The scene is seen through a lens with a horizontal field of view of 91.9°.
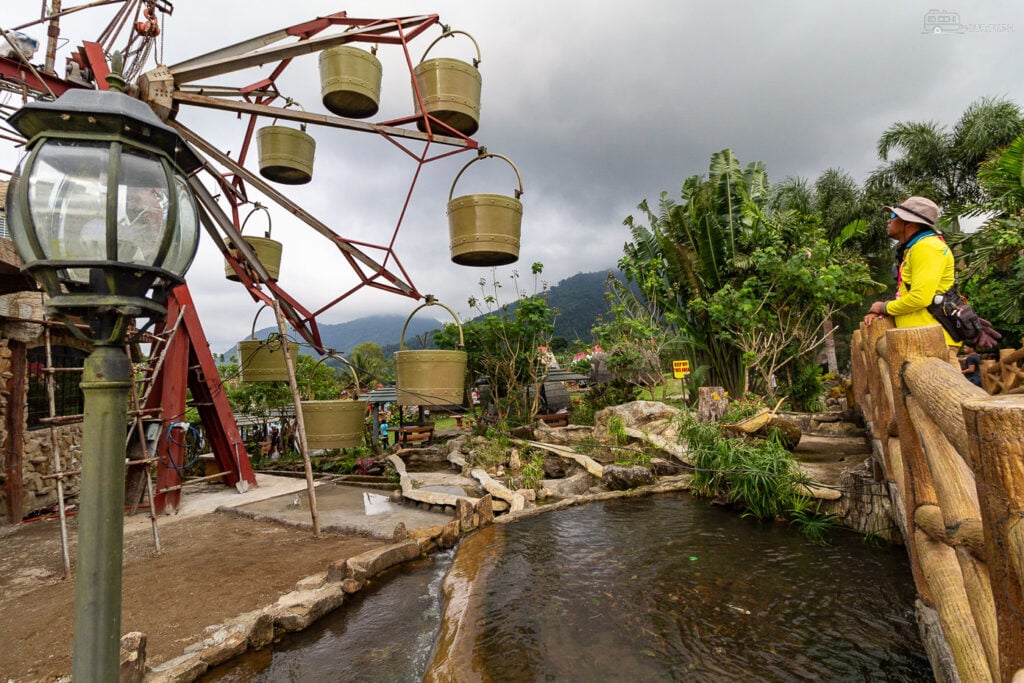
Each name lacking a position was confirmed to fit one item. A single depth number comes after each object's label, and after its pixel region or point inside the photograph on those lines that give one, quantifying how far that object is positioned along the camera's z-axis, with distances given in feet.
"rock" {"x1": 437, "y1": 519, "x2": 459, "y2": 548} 17.29
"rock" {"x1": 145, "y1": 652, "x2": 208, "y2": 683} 9.04
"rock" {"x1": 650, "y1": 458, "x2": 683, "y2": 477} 25.58
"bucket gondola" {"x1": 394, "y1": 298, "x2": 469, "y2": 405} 14.14
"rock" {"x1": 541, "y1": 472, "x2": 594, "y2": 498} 24.50
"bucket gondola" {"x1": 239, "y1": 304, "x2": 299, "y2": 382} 20.31
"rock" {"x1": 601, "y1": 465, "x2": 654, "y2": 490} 23.81
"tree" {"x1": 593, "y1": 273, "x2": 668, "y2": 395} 38.93
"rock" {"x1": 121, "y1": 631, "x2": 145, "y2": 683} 8.18
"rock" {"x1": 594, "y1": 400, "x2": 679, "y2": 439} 35.04
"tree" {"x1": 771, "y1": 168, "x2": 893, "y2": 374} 64.44
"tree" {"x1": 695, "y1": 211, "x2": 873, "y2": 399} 31.68
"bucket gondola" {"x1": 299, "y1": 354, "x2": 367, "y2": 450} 16.53
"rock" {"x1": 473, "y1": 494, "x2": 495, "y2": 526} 19.15
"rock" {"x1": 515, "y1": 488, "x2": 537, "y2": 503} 22.70
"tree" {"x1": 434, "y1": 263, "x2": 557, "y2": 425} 38.78
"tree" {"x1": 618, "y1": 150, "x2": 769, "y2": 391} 36.81
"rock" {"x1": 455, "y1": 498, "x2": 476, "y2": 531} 18.51
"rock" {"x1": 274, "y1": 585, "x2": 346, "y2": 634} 11.62
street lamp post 4.64
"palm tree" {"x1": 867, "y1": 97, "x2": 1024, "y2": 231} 50.78
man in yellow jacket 9.80
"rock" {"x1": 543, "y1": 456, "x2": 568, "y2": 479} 28.73
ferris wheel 14.88
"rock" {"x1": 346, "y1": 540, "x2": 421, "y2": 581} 13.80
